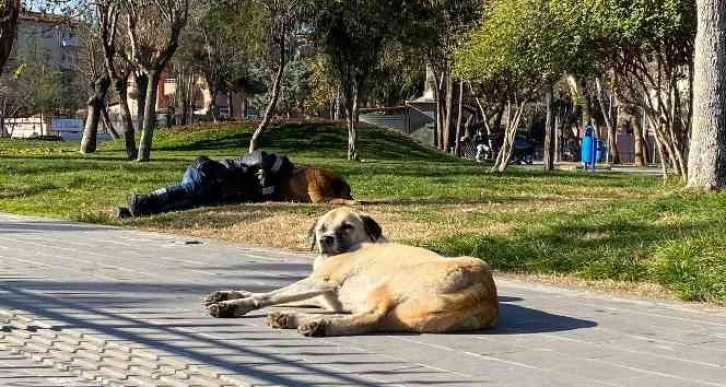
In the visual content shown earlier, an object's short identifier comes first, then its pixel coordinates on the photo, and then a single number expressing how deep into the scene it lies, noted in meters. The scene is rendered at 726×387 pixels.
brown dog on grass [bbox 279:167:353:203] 14.59
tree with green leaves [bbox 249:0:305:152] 27.81
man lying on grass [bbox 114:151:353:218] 14.57
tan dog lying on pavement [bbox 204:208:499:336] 6.31
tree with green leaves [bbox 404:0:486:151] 33.52
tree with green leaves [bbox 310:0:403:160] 30.88
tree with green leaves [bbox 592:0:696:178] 18.69
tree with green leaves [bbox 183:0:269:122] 29.70
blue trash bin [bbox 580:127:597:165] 36.22
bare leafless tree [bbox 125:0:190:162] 24.81
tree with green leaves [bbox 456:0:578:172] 21.17
